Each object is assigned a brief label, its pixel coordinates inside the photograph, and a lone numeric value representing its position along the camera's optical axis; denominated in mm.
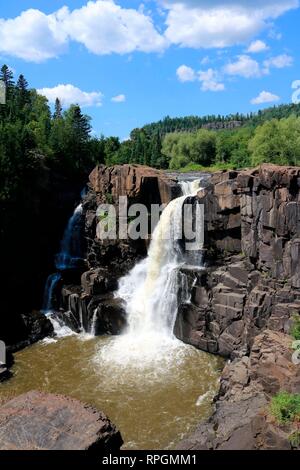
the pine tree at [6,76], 74462
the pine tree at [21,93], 69812
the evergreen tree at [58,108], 88312
